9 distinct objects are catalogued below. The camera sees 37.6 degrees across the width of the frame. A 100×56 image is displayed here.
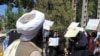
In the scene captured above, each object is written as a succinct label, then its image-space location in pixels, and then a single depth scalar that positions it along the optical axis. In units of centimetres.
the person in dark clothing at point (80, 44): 454
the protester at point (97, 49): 504
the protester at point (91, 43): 563
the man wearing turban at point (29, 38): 129
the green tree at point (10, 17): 1176
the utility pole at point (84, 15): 1485
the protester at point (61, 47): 621
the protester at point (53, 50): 629
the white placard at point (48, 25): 633
